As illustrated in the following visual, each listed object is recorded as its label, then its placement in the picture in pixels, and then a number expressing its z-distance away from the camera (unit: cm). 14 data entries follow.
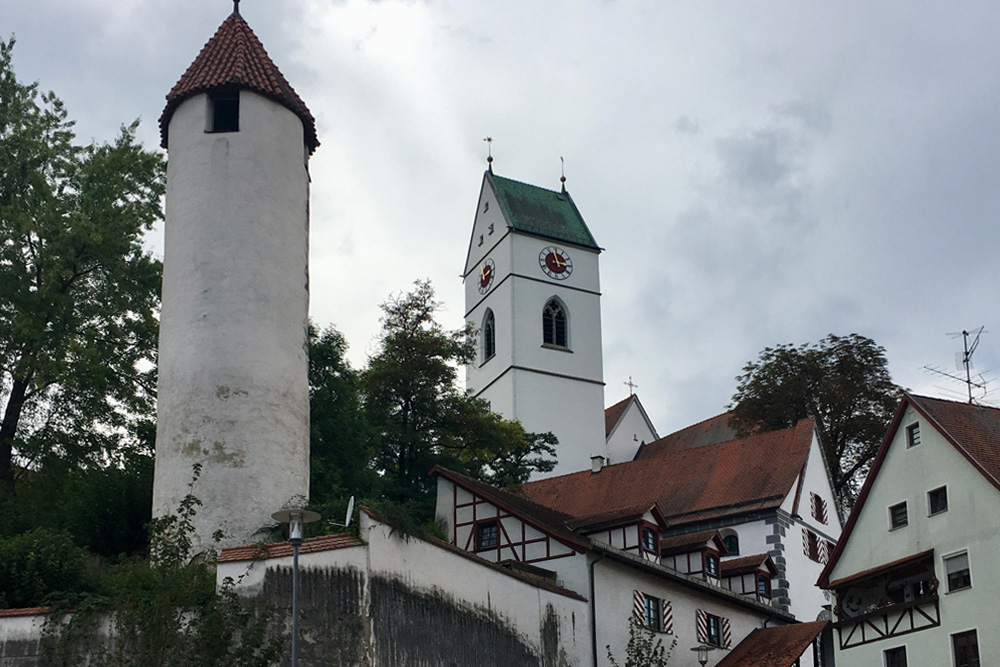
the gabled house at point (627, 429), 6969
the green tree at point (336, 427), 3603
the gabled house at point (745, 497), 4566
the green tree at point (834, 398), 5247
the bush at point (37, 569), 2658
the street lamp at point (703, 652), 3281
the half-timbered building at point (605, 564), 3384
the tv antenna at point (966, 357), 4300
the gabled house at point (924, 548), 3244
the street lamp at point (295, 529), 2115
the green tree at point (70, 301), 3522
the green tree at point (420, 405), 4206
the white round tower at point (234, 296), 2967
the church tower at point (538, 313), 6838
